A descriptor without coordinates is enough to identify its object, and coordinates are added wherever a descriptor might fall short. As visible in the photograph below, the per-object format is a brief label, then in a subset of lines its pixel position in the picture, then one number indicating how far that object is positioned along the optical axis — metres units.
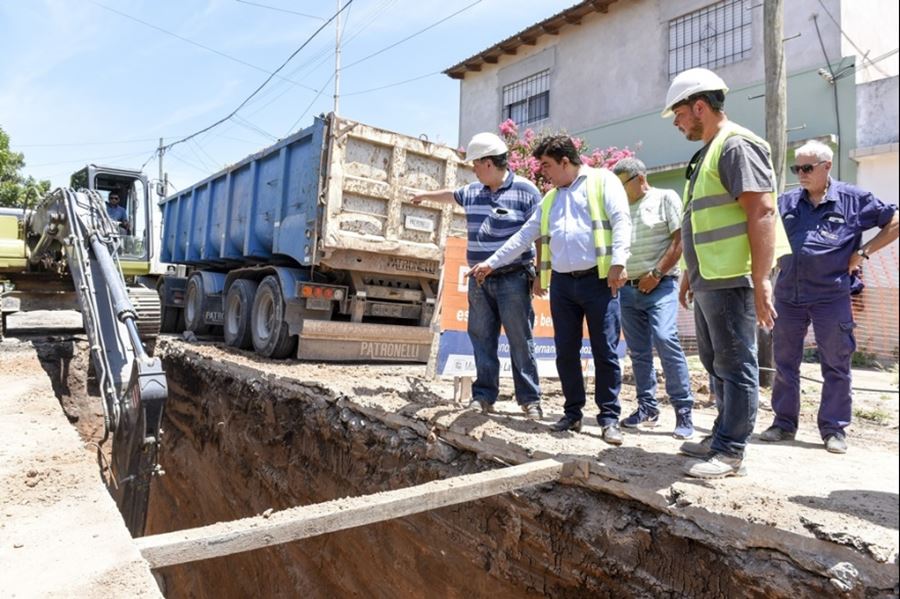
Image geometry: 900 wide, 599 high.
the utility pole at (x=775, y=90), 6.00
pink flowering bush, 9.38
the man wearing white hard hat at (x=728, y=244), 2.44
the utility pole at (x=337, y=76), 13.27
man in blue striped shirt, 3.85
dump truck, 6.42
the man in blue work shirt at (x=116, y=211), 8.34
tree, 13.91
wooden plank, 2.04
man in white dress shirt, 3.35
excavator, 3.88
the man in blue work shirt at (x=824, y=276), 3.31
